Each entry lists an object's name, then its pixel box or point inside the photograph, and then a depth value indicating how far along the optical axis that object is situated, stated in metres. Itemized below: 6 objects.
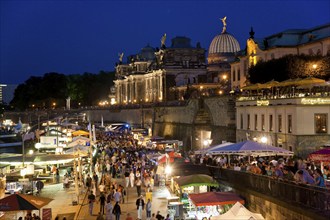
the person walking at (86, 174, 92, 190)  31.05
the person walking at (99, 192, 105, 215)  24.83
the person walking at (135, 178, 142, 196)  28.50
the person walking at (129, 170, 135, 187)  31.61
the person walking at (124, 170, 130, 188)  31.40
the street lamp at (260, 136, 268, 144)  37.91
